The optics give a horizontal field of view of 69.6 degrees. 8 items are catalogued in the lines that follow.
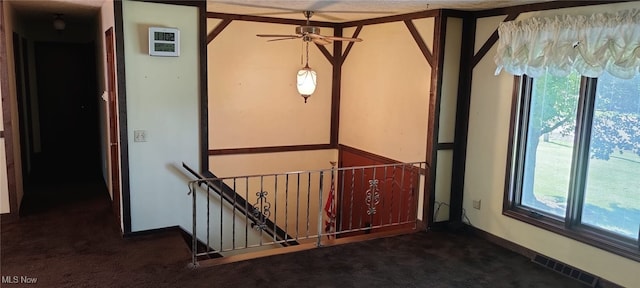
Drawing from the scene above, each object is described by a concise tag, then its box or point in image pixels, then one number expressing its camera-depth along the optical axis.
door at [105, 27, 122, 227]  4.37
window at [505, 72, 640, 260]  3.55
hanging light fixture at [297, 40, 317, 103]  5.17
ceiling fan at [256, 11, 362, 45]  4.59
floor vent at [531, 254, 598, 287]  3.75
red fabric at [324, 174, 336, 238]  6.14
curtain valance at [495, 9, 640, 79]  3.28
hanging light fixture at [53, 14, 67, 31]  6.08
